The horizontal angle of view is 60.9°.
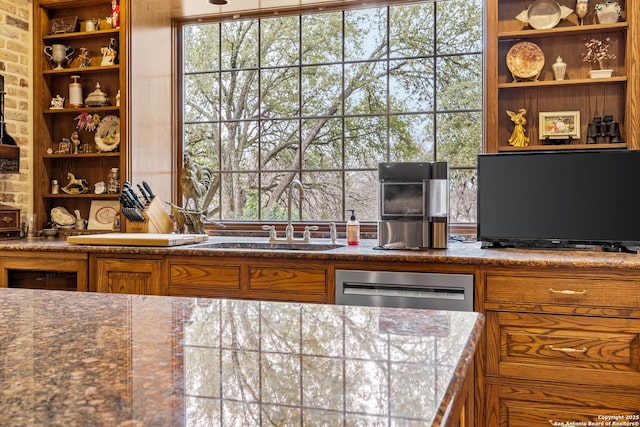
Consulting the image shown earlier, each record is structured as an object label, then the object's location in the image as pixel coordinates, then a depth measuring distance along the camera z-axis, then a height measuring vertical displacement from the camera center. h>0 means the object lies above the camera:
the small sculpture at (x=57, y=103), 3.57 +0.70
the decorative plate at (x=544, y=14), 2.83 +1.02
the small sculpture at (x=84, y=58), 3.57 +1.00
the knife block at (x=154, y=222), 3.25 -0.08
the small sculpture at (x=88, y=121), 3.56 +0.58
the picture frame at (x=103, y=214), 3.56 -0.03
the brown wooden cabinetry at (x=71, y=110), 3.52 +0.65
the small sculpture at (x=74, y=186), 3.58 +0.15
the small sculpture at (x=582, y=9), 2.79 +1.03
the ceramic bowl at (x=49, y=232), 3.51 -0.15
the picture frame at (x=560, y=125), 2.82 +0.44
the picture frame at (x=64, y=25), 3.55 +1.21
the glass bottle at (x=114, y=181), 3.46 +0.18
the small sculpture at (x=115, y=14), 3.43 +1.23
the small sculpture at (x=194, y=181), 3.39 +0.18
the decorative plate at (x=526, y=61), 2.88 +0.79
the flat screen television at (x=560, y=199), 2.43 +0.04
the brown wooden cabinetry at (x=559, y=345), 2.14 -0.55
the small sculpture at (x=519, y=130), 2.88 +0.42
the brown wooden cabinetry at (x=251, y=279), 2.52 -0.34
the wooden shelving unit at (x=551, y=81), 2.78 +0.66
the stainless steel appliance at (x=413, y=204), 2.64 +0.02
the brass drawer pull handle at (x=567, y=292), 2.18 -0.34
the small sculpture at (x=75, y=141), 3.59 +0.45
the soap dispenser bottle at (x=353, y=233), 2.93 -0.13
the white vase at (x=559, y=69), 2.82 +0.73
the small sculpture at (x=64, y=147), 3.58 +0.41
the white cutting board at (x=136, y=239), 2.81 -0.16
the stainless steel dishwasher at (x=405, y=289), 2.32 -0.36
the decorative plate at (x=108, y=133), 3.51 +0.50
